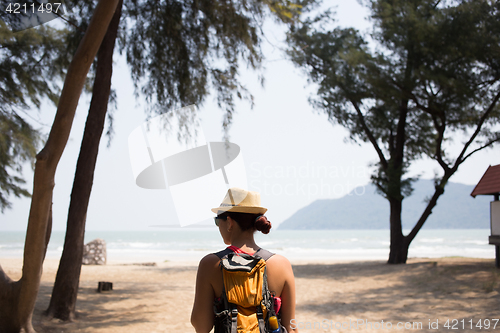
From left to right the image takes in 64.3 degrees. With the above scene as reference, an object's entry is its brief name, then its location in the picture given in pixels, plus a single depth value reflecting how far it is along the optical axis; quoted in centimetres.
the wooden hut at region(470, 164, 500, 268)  977
